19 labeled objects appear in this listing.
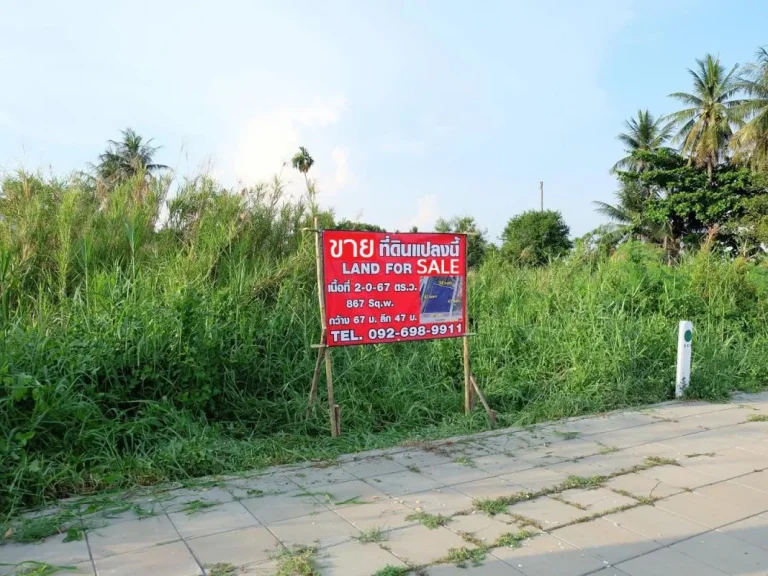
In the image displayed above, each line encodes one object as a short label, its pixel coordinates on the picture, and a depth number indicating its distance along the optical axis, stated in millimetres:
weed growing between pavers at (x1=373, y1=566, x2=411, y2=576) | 2727
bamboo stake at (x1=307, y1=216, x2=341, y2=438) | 5043
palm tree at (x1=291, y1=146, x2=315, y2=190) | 42044
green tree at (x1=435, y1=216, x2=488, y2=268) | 19942
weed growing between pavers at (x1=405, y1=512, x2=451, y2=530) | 3270
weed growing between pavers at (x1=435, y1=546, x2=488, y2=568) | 2850
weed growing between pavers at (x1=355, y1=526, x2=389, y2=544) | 3084
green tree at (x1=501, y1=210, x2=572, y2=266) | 33438
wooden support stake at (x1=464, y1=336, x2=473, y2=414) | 5754
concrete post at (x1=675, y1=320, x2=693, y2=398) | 6637
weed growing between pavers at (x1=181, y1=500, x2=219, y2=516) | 3463
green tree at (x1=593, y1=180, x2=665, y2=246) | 31391
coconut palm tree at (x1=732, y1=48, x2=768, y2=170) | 25953
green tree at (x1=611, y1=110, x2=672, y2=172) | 36594
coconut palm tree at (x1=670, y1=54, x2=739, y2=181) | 30191
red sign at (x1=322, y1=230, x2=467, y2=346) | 5176
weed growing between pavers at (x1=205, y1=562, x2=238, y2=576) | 2746
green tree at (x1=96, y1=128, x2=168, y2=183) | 33872
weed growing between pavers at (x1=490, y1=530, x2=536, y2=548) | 3029
